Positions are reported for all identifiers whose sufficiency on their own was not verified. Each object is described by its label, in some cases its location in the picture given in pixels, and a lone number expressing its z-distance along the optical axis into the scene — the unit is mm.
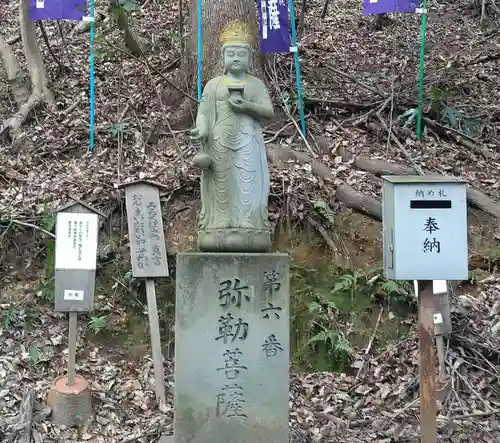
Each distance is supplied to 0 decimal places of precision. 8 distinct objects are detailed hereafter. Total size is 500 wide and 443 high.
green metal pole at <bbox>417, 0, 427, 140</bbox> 8727
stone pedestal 4668
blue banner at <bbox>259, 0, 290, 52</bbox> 8414
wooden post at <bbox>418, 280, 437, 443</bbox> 4199
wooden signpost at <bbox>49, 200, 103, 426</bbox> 5305
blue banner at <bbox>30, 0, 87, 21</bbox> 8016
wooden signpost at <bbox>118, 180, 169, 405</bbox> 6023
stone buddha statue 4816
